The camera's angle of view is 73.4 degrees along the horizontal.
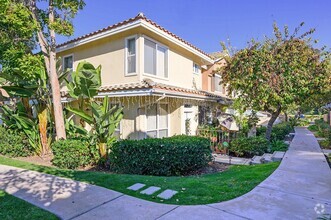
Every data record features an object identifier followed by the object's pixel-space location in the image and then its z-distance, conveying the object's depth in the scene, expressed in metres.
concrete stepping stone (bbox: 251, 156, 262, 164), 11.16
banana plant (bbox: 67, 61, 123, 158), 9.62
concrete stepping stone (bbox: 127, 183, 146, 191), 6.47
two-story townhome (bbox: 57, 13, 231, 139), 12.00
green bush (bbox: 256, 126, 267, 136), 18.46
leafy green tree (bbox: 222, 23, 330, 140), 13.11
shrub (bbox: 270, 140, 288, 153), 13.46
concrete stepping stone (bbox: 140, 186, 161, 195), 6.16
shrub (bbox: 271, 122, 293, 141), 17.70
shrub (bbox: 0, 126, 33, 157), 12.51
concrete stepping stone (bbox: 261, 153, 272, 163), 11.03
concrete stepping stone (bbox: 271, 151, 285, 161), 10.79
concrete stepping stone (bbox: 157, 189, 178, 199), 5.88
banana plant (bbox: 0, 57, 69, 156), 11.58
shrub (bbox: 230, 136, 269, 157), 12.97
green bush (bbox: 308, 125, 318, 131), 28.09
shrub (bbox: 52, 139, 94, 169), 10.01
